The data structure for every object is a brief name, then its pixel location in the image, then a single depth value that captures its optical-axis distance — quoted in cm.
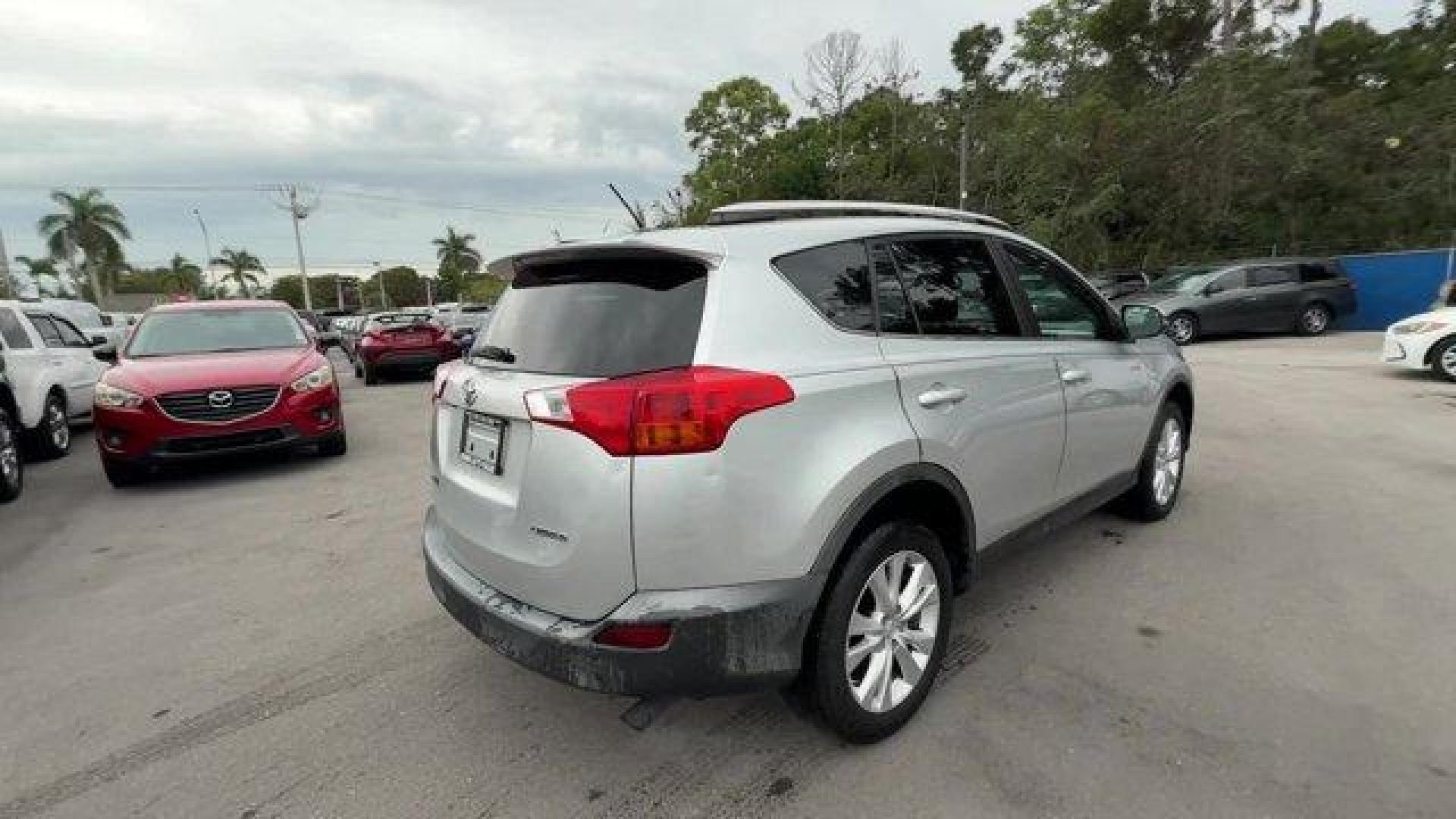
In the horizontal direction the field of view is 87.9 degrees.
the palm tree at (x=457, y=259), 8650
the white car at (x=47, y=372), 730
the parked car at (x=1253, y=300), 1520
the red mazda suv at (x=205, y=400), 587
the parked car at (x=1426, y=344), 928
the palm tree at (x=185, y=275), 8056
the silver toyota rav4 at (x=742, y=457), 208
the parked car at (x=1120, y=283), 1834
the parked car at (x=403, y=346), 1384
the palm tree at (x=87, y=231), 5234
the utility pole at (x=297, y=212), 4375
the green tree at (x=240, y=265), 7656
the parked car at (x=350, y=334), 1881
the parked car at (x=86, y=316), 1195
